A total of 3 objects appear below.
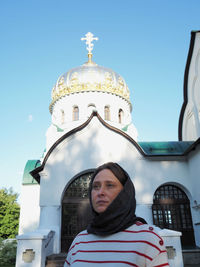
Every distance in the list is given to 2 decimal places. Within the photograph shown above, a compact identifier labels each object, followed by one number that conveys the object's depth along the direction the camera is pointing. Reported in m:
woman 1.32
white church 9.61
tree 26.12
